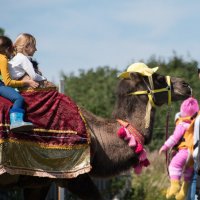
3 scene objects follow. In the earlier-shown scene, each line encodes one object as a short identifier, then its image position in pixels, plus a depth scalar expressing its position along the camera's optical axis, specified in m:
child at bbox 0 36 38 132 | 17.31
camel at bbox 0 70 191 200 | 18.29
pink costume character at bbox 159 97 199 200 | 17.30
